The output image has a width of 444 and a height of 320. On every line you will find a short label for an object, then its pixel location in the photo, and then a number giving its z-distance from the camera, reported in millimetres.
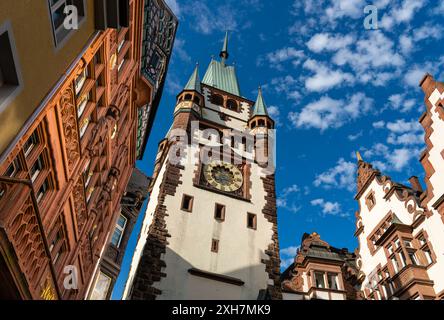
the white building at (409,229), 15555
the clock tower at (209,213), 17891
